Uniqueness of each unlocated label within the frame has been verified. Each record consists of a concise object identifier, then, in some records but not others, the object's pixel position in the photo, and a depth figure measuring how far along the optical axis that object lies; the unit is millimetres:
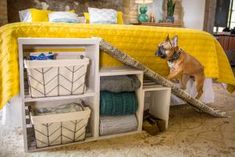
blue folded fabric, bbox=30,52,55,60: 1633
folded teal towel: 1804
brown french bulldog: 2131
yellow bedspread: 1688
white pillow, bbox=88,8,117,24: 3720
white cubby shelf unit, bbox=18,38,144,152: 1552
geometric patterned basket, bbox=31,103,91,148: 1608
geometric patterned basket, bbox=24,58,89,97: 1538
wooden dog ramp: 1728
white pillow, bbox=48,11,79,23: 3363
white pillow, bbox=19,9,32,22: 3411
